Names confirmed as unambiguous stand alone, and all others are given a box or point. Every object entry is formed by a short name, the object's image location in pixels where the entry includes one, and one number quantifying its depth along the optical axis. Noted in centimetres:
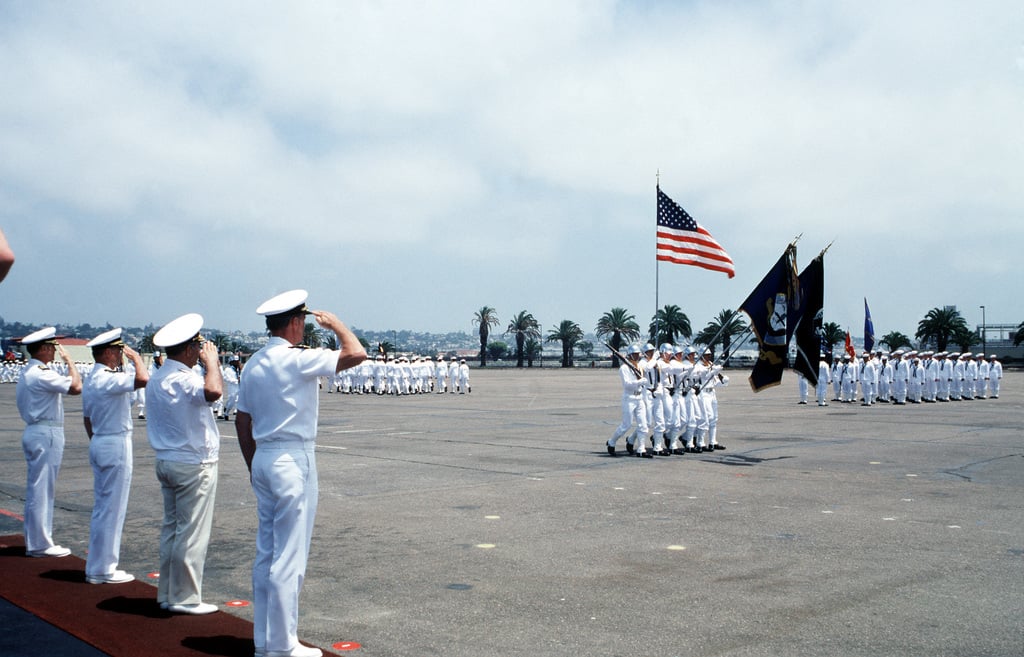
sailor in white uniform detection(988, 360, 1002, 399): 3664
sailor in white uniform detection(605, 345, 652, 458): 1527
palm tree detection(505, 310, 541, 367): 10938
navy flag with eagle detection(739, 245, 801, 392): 1534
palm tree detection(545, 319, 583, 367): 10725
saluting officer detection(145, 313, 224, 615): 591
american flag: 1809
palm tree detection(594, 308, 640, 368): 10456
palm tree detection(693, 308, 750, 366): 8868
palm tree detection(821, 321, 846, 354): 8259
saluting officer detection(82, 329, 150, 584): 671
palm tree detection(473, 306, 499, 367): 10834
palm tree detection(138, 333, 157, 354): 8906
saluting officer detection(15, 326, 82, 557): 745
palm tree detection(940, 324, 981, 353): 8975
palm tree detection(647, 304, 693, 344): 9525
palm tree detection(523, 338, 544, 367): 10895
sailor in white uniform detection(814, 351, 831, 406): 3144
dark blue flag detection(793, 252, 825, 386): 1534
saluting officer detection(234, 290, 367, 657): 486
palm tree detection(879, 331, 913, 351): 9419
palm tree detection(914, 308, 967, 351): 8812
